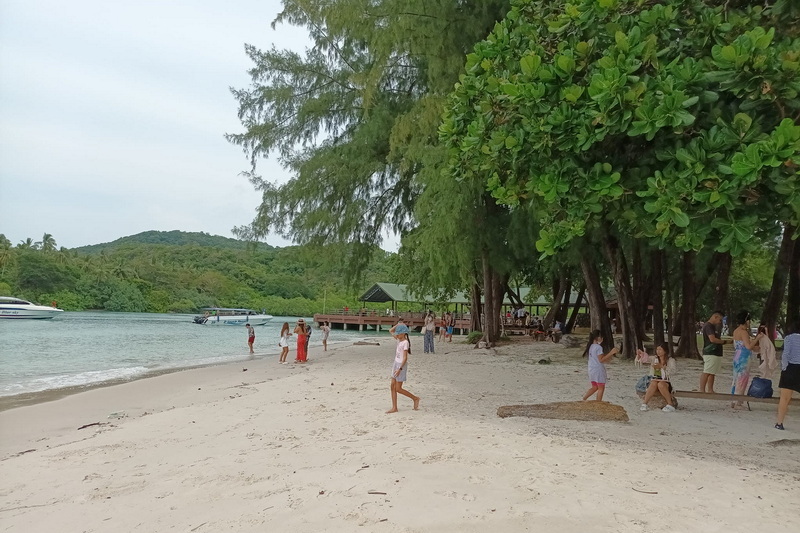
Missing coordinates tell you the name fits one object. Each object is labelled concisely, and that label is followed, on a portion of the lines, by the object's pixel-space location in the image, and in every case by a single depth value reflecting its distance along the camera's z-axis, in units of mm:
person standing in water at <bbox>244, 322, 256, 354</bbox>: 22359
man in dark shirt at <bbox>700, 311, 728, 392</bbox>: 8422
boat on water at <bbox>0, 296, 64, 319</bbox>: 49688
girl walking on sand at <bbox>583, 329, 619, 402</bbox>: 7758
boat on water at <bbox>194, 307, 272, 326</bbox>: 54875
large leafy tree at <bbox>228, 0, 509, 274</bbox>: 16484
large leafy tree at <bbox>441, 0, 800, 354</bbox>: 4566
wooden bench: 7304
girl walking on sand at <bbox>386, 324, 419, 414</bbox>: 7266
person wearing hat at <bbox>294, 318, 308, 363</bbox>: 16391
